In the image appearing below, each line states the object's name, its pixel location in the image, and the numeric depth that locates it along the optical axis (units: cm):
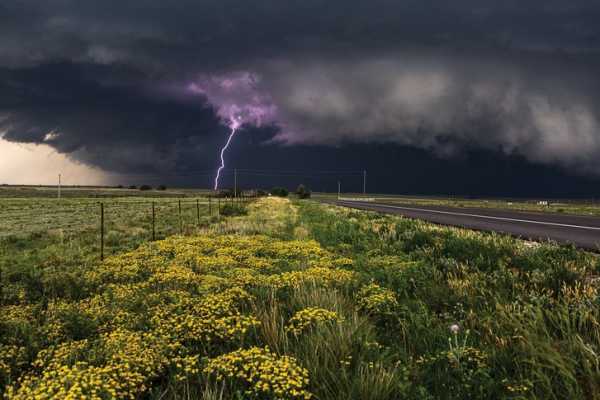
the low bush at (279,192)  14875
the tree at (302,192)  13800
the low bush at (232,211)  3376
